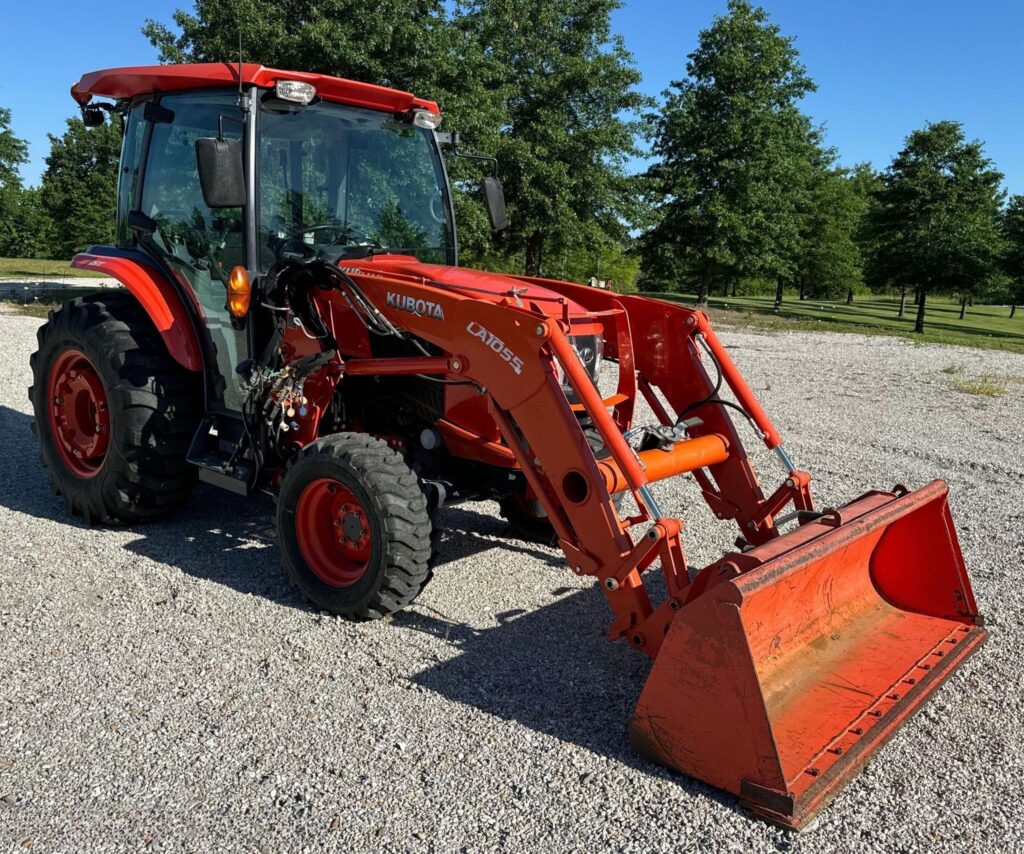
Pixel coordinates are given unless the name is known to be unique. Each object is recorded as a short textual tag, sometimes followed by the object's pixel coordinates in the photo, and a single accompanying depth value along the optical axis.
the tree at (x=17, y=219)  52.22
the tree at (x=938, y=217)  26.45
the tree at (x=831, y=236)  39.34
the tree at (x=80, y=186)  40.72
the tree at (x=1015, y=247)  32.75
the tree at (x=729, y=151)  28.30
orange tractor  3.37
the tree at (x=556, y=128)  23.44
